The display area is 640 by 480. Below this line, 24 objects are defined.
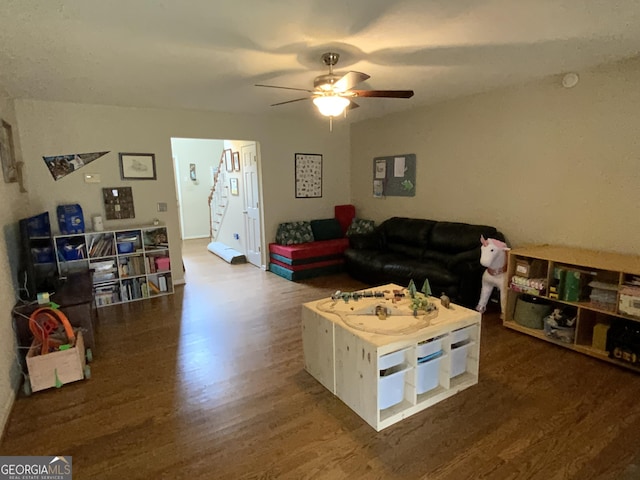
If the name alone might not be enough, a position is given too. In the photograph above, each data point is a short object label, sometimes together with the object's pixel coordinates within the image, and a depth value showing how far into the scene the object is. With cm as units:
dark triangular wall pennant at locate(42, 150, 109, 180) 408
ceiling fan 265
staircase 697
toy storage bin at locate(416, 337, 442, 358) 218
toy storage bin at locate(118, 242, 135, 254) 431
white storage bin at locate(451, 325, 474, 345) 232
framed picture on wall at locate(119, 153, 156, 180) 447
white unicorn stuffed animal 349
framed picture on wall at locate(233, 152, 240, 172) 617
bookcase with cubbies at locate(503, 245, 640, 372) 261
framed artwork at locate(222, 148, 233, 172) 646
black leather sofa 382
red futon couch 514
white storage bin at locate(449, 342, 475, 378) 237
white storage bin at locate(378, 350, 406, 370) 201
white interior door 563
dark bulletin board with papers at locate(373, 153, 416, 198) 512
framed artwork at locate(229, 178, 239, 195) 641
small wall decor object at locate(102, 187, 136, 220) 443
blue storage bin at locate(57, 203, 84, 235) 402
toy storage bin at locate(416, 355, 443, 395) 222
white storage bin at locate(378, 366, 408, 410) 206
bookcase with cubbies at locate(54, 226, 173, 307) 406
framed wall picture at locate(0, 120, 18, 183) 303
